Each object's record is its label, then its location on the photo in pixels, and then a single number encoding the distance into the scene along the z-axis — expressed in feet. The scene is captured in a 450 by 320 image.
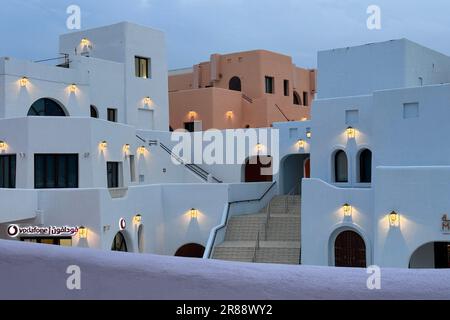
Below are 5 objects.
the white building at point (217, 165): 65.67
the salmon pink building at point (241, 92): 128.67
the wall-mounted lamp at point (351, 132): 81.82
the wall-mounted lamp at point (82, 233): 67.77
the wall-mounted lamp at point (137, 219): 78.41
